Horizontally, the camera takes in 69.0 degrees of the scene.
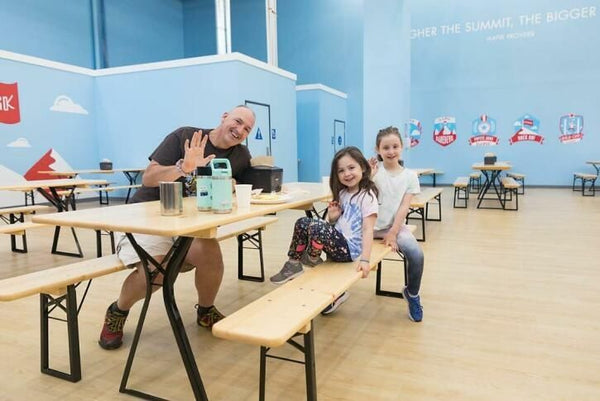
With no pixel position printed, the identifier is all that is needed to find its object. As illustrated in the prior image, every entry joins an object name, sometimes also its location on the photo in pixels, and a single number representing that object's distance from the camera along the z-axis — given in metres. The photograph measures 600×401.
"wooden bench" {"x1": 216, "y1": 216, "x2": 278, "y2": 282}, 2.79
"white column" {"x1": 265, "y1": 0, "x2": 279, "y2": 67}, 9.07
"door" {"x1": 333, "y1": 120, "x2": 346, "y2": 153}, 11.02
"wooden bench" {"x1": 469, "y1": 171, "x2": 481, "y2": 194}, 9.67
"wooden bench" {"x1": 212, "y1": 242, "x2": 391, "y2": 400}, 1.36
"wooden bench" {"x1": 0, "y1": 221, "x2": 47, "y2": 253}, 3.41
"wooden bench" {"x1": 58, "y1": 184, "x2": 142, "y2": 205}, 8.33
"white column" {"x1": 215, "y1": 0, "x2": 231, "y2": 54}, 8.71
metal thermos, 1.60
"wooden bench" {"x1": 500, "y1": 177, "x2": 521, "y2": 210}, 6.71
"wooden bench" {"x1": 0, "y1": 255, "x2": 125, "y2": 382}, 1.80
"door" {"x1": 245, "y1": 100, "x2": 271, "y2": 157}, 7.54
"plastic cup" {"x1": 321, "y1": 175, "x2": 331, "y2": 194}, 2.63
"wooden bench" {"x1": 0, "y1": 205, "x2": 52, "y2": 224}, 3.99
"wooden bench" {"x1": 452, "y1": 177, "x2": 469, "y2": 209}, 7.05
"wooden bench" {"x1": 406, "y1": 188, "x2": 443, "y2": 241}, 4.53
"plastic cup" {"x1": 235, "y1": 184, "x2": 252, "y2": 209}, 1.84
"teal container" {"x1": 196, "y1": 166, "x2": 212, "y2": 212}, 1.70
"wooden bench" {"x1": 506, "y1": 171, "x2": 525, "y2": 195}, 9.28
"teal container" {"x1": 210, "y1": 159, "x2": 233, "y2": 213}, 1.65
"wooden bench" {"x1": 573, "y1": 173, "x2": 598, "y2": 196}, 8.73
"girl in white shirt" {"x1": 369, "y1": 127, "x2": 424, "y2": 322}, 2.45
